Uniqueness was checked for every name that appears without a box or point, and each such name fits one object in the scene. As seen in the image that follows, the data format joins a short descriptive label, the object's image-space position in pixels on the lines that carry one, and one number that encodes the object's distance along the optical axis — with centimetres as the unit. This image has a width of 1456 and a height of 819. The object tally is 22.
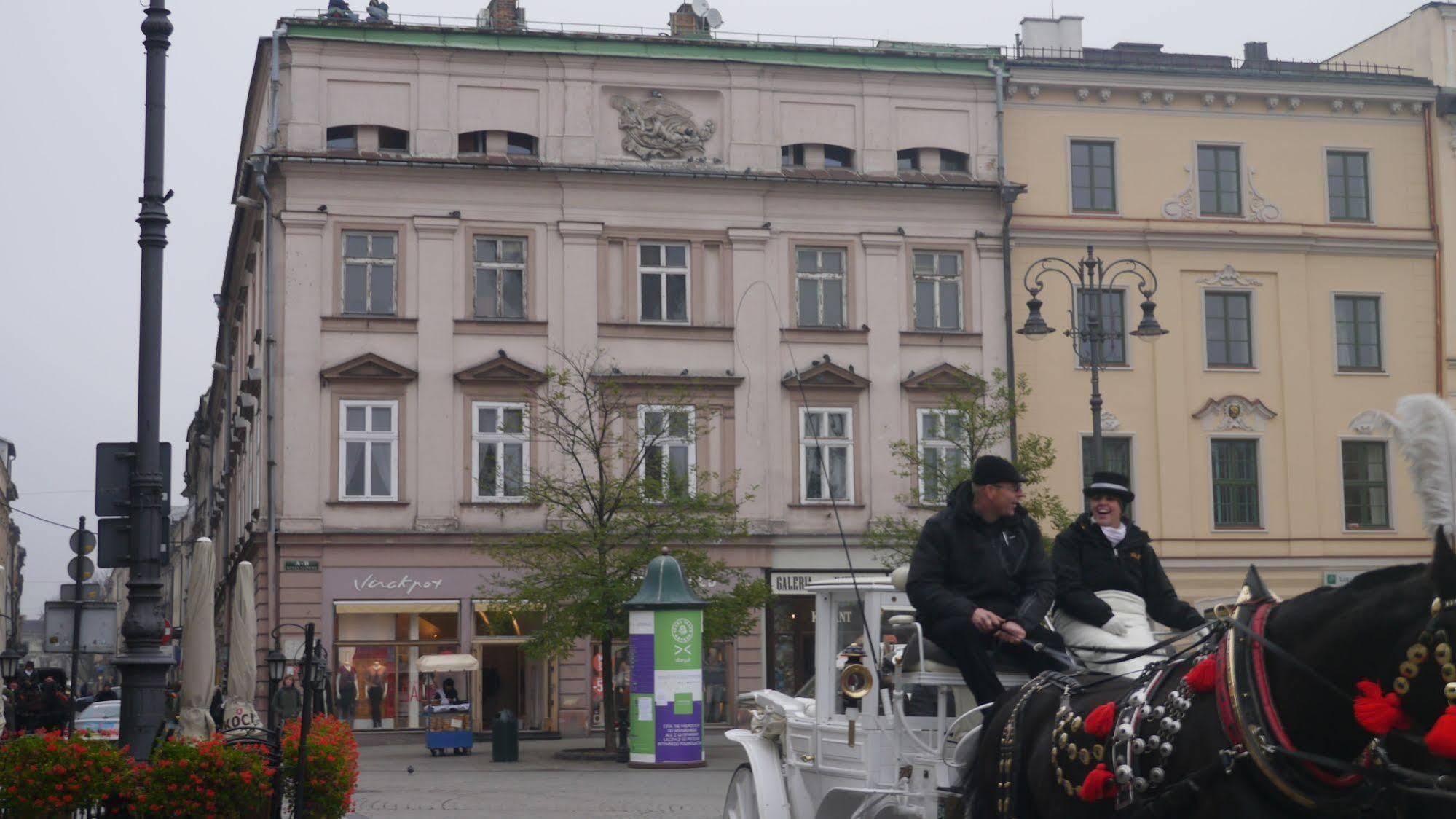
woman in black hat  882
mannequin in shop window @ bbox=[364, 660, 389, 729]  3616
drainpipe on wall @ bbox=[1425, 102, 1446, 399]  4147
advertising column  2573
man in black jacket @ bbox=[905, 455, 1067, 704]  878
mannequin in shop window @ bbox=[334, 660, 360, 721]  3572
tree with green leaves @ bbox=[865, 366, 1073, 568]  3350
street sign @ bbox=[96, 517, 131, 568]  1323
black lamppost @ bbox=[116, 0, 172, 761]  1321
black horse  541
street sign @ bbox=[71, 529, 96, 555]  1819
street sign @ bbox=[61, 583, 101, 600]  2641
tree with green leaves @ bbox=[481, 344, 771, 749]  3078
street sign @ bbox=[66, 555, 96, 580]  1839
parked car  3234
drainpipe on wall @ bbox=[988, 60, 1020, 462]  3884
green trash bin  3019
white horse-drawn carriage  929
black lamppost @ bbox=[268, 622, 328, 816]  1138
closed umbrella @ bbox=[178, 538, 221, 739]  1980
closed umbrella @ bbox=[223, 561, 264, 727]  2208
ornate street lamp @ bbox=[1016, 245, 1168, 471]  2666
